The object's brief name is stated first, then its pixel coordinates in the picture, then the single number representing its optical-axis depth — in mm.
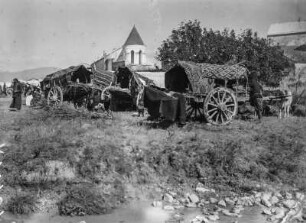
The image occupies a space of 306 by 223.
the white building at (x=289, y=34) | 61438
